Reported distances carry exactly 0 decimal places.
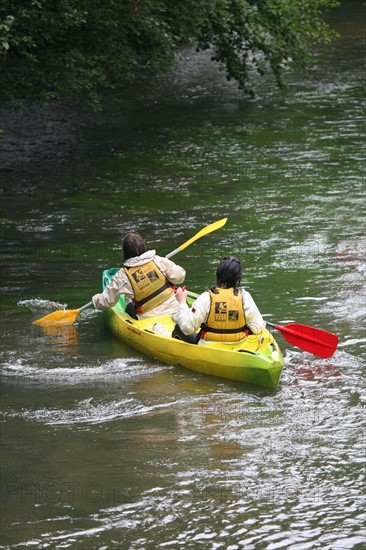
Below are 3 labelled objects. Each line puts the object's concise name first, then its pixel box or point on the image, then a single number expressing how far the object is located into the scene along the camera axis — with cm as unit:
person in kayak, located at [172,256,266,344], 1609
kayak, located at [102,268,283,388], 1609
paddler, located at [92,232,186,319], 1789
